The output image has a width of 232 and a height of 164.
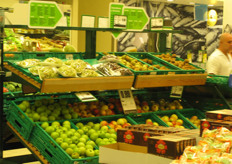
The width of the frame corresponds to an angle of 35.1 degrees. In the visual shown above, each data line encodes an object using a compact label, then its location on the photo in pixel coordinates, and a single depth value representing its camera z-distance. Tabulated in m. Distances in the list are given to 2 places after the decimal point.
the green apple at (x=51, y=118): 3.68
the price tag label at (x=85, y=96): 3.51
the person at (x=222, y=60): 5.54
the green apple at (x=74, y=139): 3.36
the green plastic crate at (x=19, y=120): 3.49
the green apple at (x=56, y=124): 3.49
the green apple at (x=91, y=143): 3.34
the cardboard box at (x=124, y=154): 2.28
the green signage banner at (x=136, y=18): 4.39
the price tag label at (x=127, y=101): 4.11
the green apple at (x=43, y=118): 3.58
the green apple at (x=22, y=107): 3.66
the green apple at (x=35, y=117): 3.58
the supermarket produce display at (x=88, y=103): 3.30
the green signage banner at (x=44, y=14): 3.67
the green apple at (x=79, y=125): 3.71
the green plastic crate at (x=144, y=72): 3.89
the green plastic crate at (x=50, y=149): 3.06
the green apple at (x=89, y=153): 3.22
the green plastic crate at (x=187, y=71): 4.27
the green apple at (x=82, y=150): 3.22
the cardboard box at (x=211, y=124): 2.40
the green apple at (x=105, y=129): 3.64
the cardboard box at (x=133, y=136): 2.46
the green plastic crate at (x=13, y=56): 4.16
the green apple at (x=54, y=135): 3.30
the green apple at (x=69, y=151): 3.16
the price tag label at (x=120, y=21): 4.18
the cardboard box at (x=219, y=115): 2.50
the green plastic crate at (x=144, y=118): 4.16
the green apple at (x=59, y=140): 3.25
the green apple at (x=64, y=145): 3.20
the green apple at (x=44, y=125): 3.43
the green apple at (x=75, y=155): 3.11
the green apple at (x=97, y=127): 3.71
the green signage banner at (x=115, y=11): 4.21
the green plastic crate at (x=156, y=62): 4.13
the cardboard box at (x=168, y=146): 2.12
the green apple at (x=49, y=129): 3.36
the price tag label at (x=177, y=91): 4.59
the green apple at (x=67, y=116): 3.80
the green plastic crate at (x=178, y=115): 4.27
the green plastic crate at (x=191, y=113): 4.60
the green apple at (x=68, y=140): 3.27
